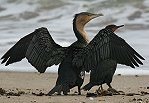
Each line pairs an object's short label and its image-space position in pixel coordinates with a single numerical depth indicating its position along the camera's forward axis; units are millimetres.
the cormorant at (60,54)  16312
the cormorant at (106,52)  15562
